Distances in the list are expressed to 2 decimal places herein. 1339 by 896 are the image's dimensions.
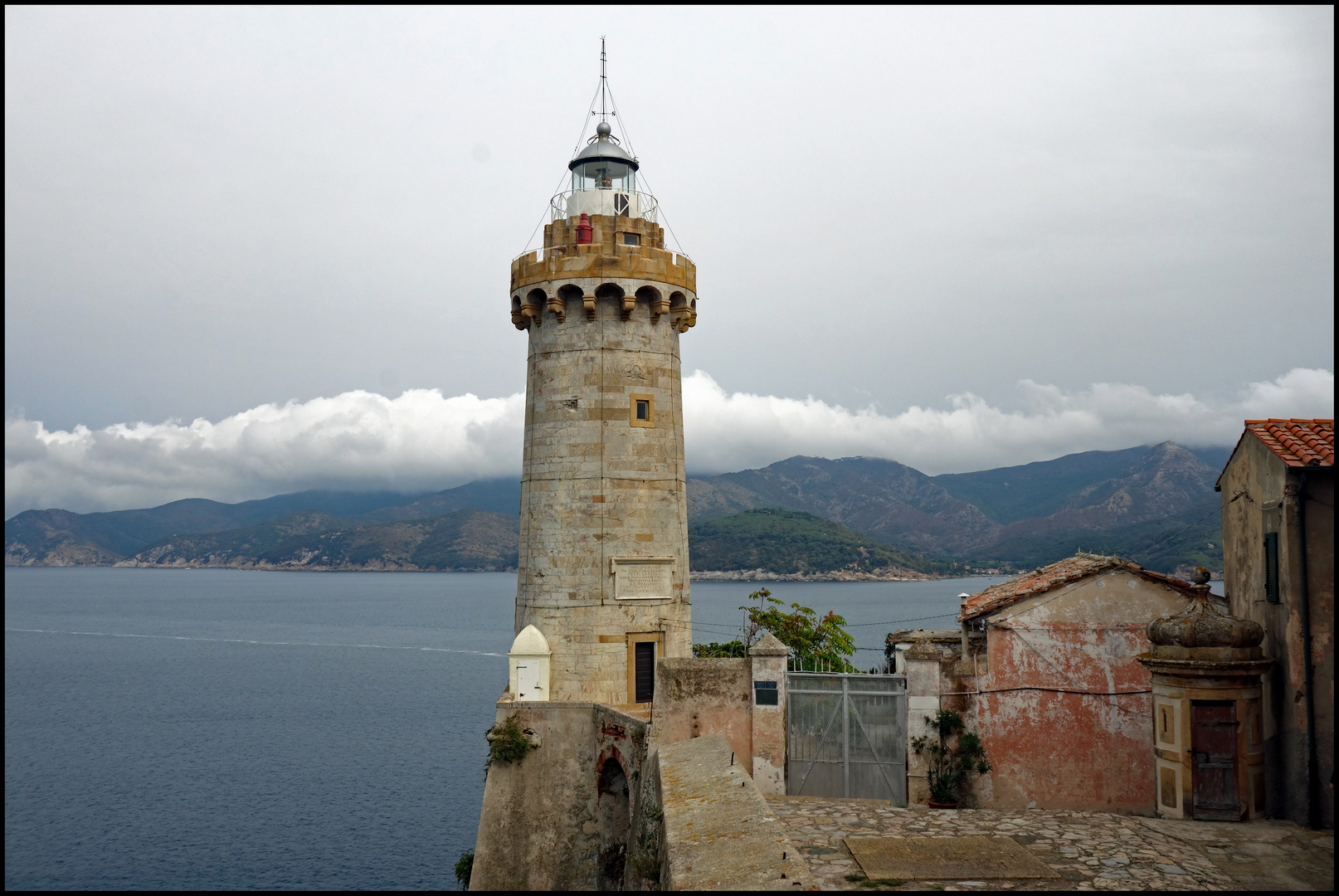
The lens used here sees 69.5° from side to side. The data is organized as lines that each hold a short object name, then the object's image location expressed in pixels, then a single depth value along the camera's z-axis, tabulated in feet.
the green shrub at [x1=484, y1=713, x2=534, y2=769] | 67.36
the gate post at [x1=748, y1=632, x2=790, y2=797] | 54.65
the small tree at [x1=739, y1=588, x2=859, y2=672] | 100.48
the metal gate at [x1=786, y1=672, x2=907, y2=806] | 54.34
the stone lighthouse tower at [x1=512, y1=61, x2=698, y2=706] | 72.02
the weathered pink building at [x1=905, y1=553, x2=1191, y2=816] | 54.49
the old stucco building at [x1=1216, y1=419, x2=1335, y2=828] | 41.42
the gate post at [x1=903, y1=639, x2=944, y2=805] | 54.34
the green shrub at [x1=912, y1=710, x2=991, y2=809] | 54.29
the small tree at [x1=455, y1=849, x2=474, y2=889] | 79.25
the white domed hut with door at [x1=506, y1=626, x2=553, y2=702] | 69.51
